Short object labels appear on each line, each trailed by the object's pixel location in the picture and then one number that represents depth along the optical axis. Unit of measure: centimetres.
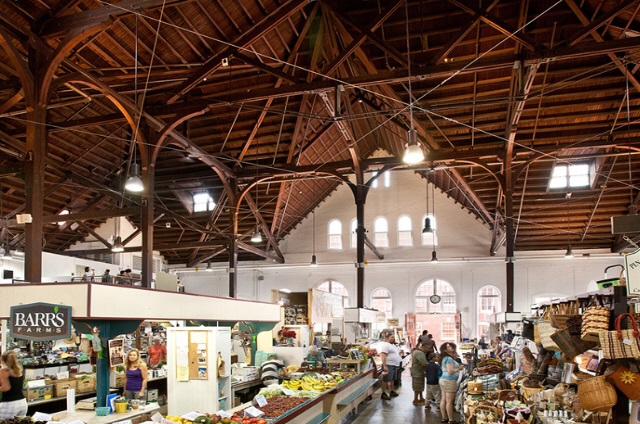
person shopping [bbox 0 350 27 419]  663
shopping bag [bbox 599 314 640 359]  444
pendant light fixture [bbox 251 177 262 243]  1688
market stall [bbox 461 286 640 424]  470
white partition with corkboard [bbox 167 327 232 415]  793
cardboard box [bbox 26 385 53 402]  943
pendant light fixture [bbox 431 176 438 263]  2257
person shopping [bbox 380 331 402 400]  1430
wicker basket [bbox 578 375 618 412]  474
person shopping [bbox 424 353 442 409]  1211
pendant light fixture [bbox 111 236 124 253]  1753
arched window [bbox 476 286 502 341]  2299
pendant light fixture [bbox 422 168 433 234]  1622
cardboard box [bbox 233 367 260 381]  1094
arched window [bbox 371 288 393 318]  2430
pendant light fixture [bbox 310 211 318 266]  2514
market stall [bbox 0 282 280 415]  552
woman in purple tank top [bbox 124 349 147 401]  855
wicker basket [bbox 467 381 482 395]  930
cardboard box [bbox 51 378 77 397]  981
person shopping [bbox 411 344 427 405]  1283
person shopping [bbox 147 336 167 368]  1288
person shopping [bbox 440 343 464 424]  1081
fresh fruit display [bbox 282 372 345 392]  983
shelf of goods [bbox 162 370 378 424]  756
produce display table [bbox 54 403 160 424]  673
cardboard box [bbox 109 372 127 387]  1078
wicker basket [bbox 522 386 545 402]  749
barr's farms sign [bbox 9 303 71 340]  549
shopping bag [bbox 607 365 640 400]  463
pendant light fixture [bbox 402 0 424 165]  729
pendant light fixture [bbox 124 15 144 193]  934
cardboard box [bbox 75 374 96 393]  1029
